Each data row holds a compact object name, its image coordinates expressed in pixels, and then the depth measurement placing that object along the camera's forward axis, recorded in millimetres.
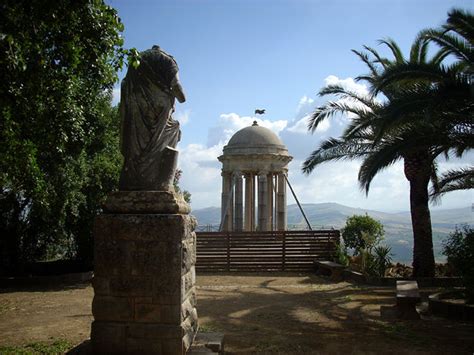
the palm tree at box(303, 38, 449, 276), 10735
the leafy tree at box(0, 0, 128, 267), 5742
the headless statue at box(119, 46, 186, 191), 5203
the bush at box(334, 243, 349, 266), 15672
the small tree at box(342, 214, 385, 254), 18219
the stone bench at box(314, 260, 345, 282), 14336
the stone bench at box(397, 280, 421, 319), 8203
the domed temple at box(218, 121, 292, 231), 22406
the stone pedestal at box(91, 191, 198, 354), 4742
